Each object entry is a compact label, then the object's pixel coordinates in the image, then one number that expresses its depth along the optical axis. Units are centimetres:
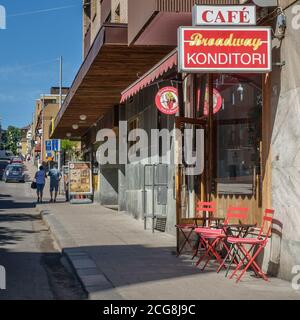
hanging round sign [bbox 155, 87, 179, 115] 1274
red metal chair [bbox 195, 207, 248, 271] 912
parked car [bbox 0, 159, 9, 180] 6256
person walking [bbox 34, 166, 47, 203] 2674
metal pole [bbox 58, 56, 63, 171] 4331
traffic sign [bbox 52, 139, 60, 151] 3875
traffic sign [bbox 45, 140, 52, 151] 4003
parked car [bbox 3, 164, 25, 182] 5172
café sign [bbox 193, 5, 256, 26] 885
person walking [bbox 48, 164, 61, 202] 2725
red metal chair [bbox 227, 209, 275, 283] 808
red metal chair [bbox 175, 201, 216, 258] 1033
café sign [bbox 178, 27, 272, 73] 862
